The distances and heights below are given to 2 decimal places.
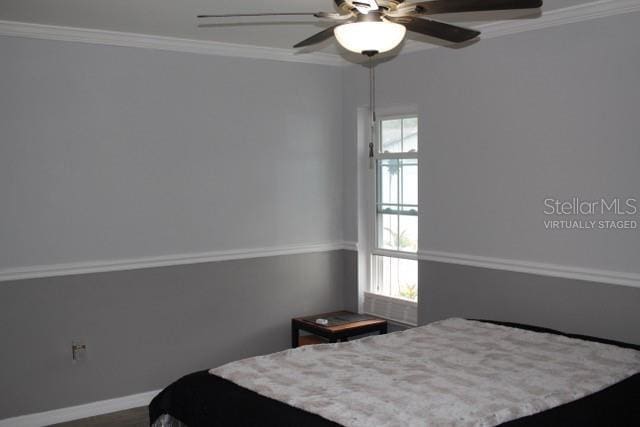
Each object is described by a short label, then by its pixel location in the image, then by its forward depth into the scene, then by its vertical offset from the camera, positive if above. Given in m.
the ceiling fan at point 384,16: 2.51 +0.64
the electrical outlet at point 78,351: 4.33 -1.05
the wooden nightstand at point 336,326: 4.81 -1.04
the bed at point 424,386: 2.59 -0.87
